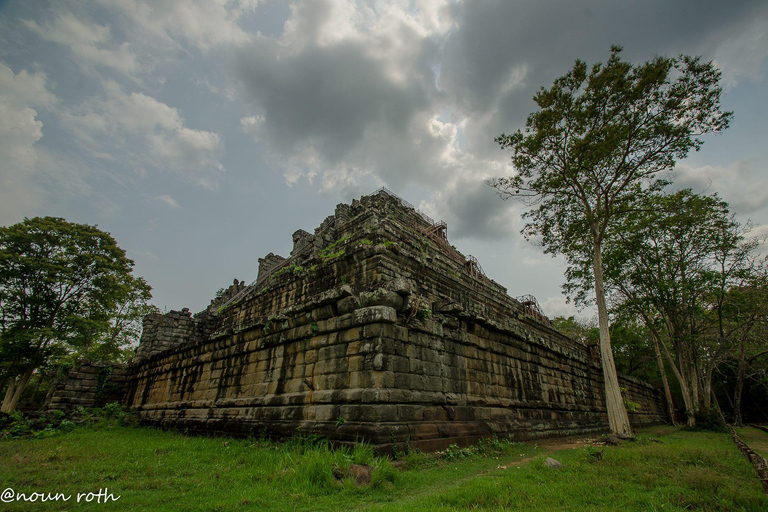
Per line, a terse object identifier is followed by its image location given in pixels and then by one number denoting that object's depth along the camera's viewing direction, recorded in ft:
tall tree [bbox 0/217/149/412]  61.82
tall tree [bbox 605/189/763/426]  60.44
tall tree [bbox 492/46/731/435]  38.86
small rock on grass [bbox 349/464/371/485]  14.84
